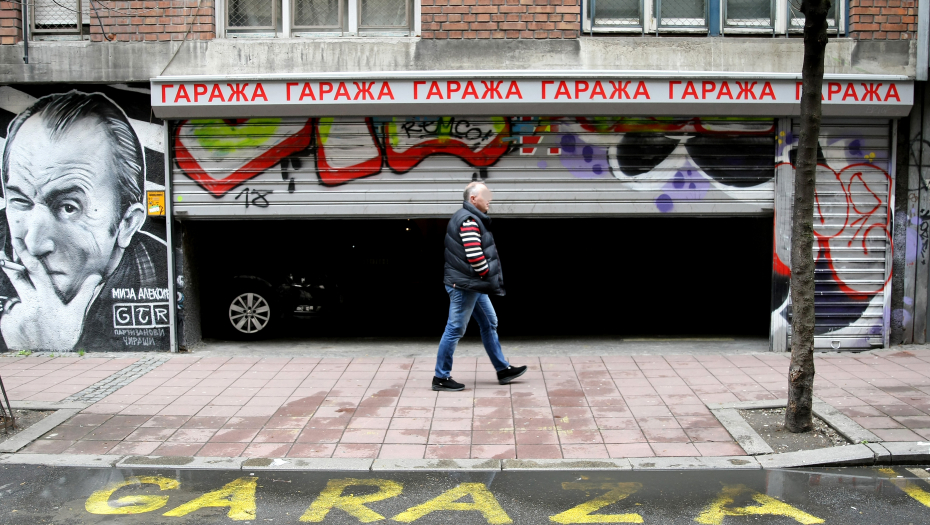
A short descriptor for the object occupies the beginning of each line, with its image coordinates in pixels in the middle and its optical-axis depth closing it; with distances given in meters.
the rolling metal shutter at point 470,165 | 8.11
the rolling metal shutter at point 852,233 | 8.09
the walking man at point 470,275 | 6.29
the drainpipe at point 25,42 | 7.80
